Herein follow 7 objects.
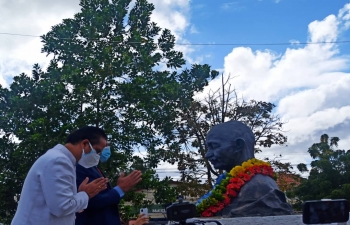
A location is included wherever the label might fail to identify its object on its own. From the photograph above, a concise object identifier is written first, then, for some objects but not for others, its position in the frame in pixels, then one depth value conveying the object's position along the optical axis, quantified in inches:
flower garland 300.8
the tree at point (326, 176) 796.6
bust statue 285.6
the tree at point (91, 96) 457.7
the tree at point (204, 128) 701.3
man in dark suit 139.5
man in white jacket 110.3
